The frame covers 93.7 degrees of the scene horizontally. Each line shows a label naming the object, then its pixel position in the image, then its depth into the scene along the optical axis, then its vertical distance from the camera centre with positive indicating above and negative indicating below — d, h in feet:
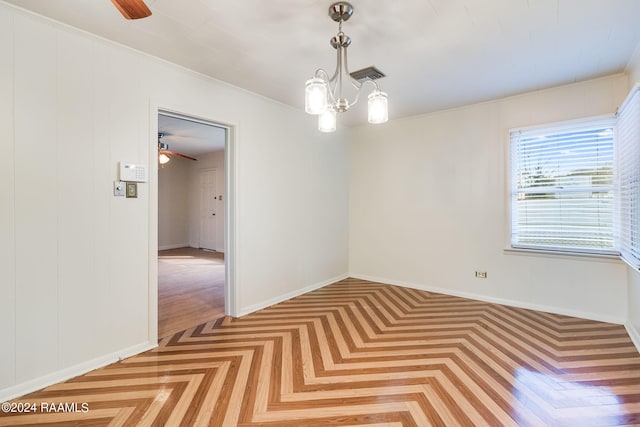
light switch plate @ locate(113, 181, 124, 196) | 7.84 +0.67
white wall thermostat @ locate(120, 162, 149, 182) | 7.92 +1.11
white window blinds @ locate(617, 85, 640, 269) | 7.80 +1.14
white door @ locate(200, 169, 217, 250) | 26.23 +0.41
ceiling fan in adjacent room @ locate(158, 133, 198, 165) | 18.30 +3.76
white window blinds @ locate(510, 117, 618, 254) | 10.26 +1.02
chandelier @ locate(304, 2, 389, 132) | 5.88 +2.36
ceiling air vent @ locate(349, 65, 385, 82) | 9.03 +4.34
